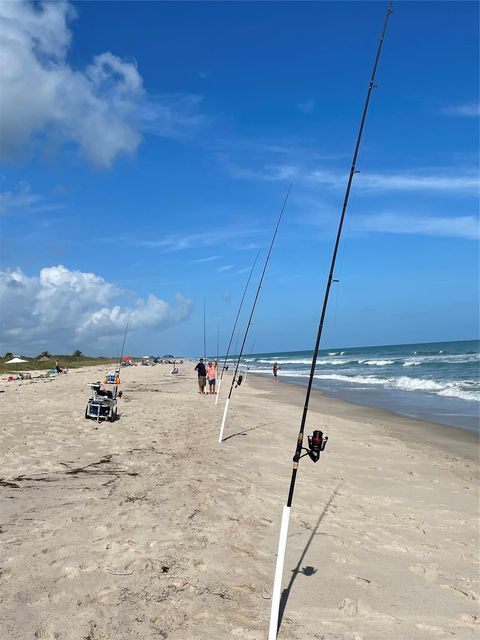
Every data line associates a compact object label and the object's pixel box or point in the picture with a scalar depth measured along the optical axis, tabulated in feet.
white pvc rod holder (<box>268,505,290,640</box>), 11.69
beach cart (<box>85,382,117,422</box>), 41.11
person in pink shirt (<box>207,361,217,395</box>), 74.30
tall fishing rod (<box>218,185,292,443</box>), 42.02
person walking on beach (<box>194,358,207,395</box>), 73.37
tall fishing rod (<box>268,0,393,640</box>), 11.89
